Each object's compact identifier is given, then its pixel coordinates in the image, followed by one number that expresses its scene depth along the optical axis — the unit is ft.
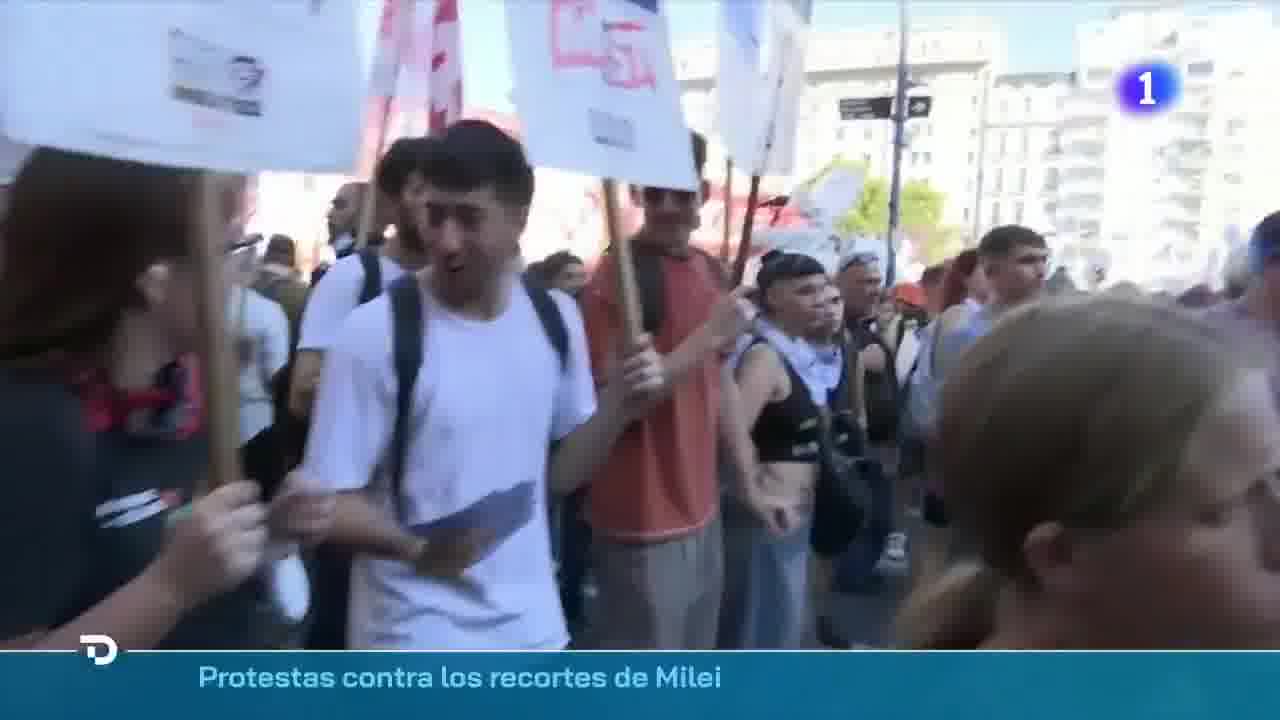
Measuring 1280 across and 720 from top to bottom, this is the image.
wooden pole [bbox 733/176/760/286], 7.06
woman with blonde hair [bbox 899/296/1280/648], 2.78
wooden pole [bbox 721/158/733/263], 7.31
